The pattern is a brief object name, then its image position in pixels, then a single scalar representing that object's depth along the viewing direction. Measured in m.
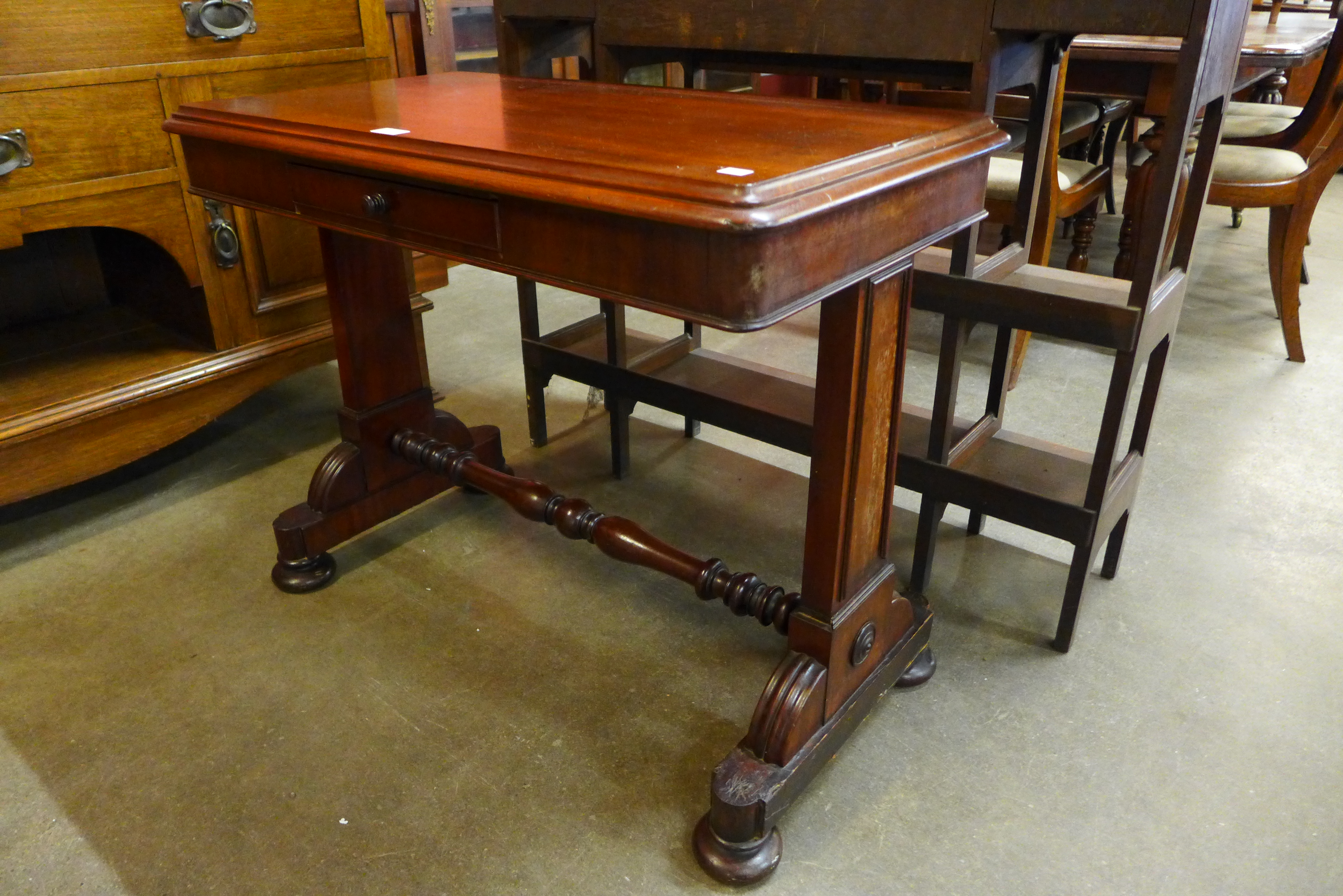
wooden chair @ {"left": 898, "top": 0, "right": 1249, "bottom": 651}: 1.33
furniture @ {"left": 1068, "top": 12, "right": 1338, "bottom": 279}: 2.26
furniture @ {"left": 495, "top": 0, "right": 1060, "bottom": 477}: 1.42
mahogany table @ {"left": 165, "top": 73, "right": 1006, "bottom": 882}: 0.91
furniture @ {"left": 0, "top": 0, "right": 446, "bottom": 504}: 1.72
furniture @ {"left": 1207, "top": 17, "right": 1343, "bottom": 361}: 2.64
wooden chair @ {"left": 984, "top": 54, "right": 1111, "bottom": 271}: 2.44
